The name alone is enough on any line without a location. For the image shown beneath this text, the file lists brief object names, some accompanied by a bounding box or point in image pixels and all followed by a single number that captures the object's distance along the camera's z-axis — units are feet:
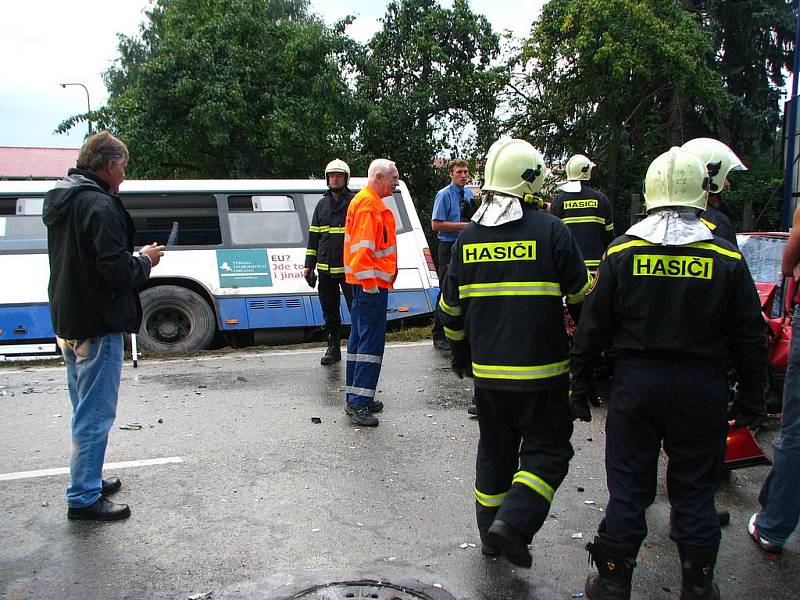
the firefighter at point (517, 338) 9.95
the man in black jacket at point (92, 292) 11.50
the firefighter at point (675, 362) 8.95
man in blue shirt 24.02
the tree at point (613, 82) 52.39
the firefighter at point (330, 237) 22.04
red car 15.92
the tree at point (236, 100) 51.21
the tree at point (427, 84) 60.80
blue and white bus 27.50
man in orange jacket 16.76
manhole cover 9.51
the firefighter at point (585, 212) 20.74
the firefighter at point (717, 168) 12.59
